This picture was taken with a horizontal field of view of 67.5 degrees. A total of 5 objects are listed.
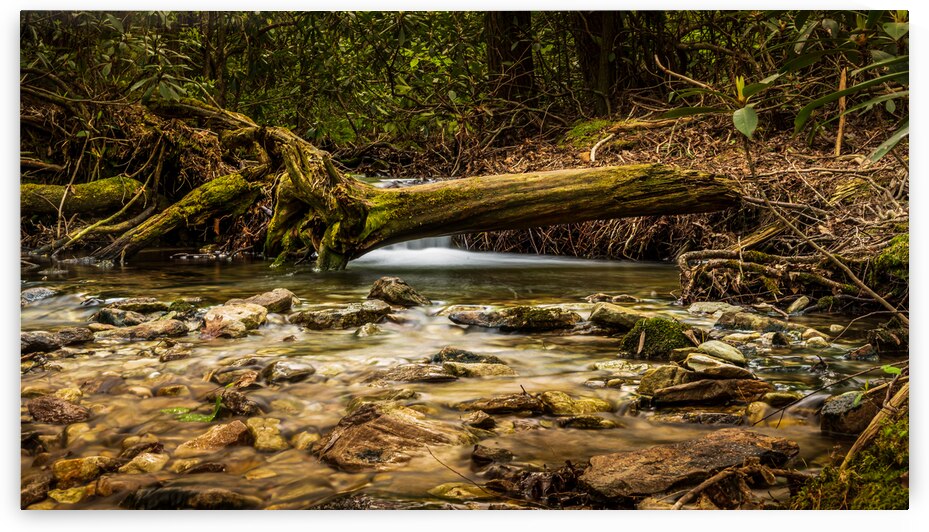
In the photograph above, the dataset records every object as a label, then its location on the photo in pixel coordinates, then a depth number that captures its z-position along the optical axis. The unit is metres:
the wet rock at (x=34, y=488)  2.17
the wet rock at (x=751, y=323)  3.07
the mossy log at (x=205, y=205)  4.39
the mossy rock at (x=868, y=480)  1.99
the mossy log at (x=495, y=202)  4.07
